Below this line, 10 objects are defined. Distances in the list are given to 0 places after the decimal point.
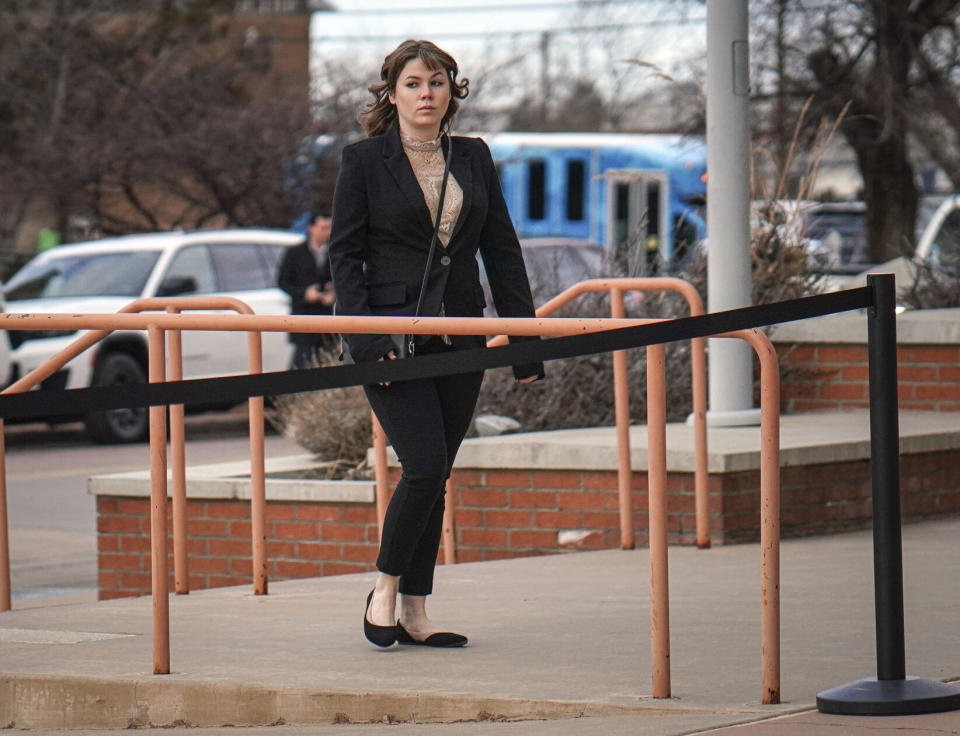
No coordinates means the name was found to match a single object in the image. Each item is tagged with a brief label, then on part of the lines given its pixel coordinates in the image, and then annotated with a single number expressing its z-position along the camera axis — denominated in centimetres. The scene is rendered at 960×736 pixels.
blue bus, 5275
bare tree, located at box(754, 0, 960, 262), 3772
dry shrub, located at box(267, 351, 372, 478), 1748
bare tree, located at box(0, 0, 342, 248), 4597
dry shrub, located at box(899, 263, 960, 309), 2027
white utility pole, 1591
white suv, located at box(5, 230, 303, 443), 3125
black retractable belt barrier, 828
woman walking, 981
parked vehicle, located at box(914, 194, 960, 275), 2123
